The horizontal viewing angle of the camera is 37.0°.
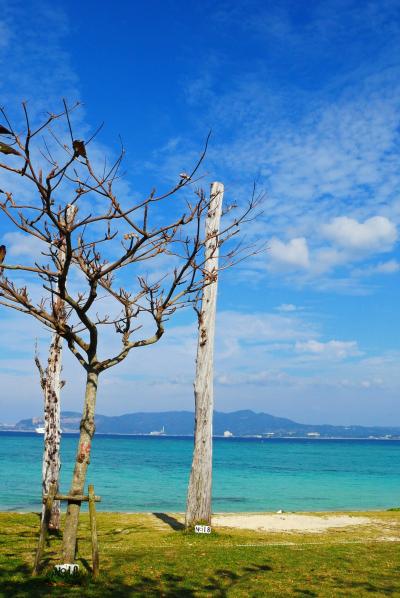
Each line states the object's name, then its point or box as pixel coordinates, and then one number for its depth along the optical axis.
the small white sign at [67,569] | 8.06
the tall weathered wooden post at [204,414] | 13.58
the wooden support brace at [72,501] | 8.23
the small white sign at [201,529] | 13.29
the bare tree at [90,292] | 7.01
